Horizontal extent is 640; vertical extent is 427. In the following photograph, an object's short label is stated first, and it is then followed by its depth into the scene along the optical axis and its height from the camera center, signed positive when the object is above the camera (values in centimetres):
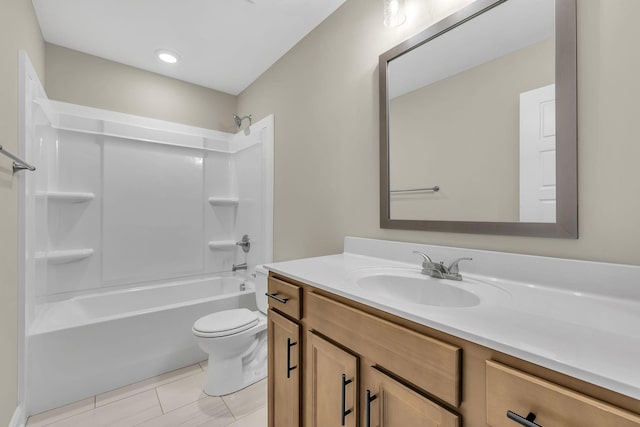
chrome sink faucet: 108 -22
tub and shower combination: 174 -23
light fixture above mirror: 139 +101
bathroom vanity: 49 -30
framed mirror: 93 +37
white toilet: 175 -86
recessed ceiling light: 228 +131
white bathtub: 165 -87
